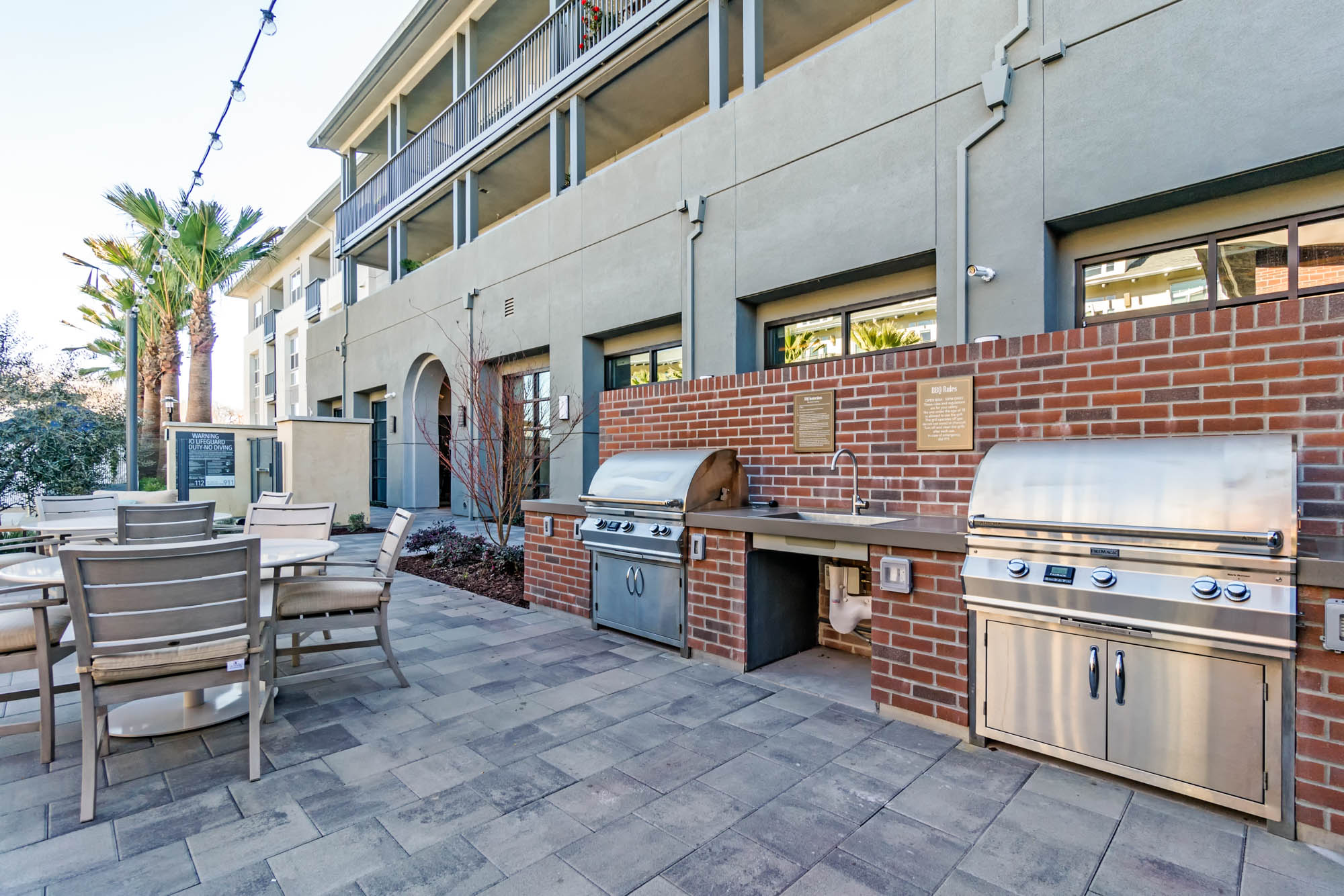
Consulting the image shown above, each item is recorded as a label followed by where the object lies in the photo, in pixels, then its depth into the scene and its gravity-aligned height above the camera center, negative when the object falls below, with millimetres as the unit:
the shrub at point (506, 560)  6906 -1247
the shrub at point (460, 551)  7477 -1258
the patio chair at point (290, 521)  4699 -547
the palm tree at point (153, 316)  16141 +3503
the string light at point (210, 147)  6664 +4575
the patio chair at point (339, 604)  3532 -892
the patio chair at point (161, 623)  2393 -699
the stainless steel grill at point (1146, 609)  2180 -619
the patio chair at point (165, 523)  4434 -539
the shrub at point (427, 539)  8633 -1268
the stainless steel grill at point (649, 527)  4238 -562
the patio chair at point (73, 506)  5715 -527
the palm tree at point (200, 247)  14680 +5051
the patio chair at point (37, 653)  2744 -908
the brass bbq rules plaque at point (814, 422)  4156 +171
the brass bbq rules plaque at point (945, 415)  3527 +184
